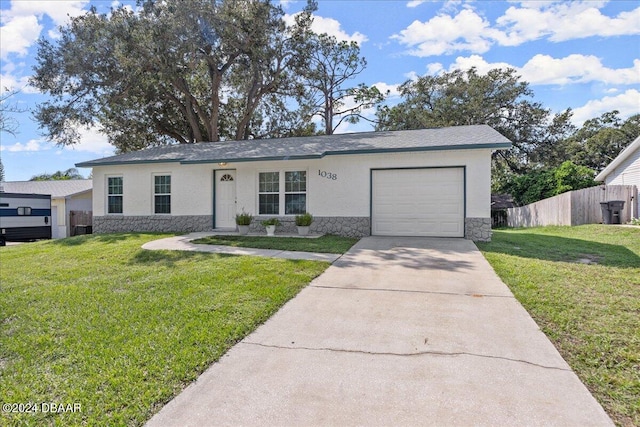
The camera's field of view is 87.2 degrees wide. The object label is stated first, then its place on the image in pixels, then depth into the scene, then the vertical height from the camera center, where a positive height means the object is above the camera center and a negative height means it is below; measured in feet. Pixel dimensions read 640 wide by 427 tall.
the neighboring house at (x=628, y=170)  51.66 +6.46
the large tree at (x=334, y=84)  72.90 +28.47
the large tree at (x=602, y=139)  95.20 +19.64
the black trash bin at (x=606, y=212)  46.96 -0.68
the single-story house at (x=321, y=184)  33.14 +2.69
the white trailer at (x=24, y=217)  51.67 -1.38
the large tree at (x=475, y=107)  83.66 +25.62
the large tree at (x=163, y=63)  51.19 +24.89
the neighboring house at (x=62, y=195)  71.87 +2.95
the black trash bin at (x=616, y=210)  46.21 -0.39
